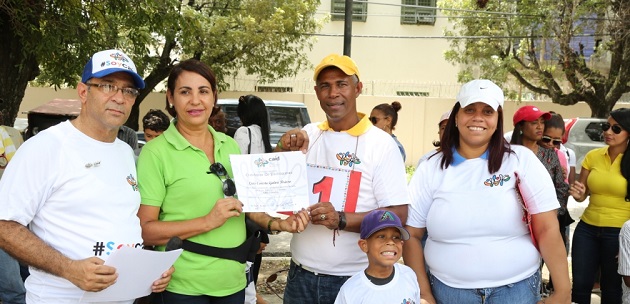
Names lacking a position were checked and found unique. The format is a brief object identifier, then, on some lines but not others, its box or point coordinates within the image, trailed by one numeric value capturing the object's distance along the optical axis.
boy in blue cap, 2.77
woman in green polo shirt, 2.67
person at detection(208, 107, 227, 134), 5.29
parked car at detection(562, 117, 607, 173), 14.17
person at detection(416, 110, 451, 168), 5.74
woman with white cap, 2.75
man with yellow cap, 3.02
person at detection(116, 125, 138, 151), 5.93
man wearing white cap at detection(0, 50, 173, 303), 2.37
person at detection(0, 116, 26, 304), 4.61
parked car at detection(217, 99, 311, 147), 11.90
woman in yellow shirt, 5.14
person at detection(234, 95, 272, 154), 4.78
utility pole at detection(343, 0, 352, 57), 9.32
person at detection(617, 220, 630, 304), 4.21
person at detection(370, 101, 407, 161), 7.01
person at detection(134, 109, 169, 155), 5.84
